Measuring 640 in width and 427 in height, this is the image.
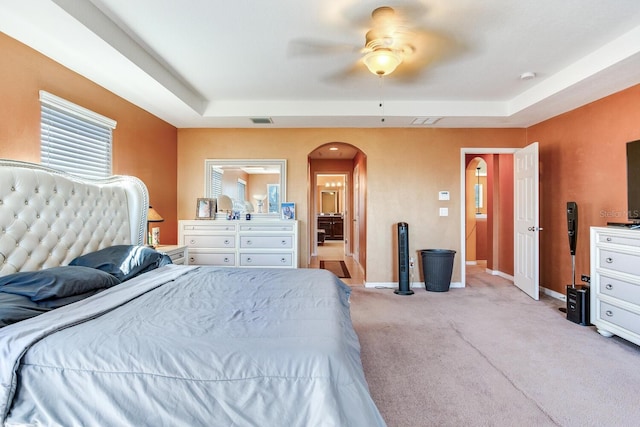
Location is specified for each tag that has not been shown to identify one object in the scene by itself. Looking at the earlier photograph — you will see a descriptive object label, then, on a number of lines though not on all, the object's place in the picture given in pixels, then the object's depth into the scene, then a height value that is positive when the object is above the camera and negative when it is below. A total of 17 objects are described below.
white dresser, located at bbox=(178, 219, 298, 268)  4.21 -0.36
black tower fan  4.34 -0.61
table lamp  3.39 -0.17
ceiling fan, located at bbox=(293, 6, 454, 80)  2.26 +1.44
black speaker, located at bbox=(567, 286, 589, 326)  3.09 -0.89
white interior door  3.97 -0.07
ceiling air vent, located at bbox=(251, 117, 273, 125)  4.16 +1.31
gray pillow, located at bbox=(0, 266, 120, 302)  1.64 -0.37
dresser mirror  4.66 +0.45
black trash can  4.38 -0.74
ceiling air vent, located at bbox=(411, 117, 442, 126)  4.20 +1.31
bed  1.12 -0.52
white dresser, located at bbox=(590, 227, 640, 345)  2.52 -0.57
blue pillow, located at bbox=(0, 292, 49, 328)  1.40 -0.44
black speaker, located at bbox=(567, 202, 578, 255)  3.42 -0.09
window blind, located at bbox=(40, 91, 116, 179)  2.42 +0.67
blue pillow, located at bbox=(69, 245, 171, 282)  2.30 -0.34
